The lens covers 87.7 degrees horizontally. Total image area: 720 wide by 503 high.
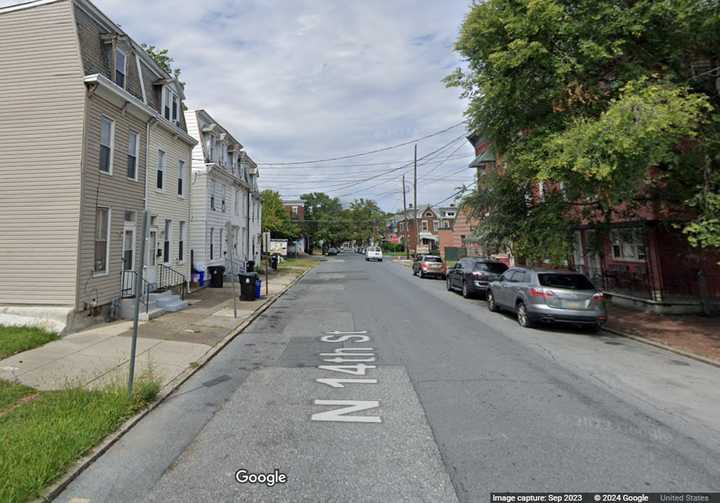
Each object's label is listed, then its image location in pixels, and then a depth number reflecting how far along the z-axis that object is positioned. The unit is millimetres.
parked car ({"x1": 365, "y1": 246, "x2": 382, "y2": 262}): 53469
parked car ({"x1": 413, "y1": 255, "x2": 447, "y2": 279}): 26812
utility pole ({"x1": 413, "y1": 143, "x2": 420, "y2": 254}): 42869
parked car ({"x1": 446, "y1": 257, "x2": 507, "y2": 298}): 15906
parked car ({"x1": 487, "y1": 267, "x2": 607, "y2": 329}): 9680
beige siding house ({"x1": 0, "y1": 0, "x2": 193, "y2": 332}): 9734
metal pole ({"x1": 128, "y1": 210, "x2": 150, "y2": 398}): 4961
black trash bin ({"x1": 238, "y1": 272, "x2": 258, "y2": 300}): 15148
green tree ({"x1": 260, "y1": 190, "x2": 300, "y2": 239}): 44938
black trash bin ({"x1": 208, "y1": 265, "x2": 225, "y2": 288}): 19641
